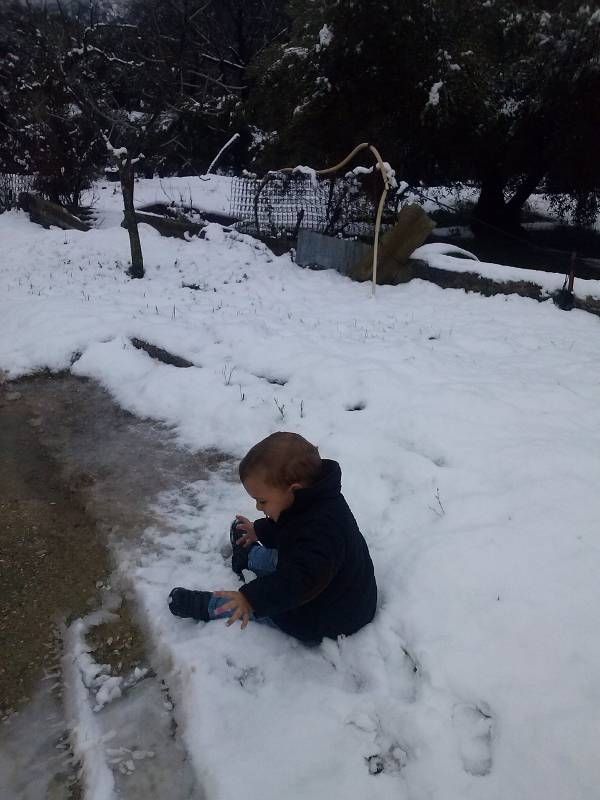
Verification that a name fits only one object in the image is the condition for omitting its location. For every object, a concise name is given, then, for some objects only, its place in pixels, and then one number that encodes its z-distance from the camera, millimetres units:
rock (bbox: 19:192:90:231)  11977
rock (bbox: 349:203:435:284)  7762
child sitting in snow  2072
